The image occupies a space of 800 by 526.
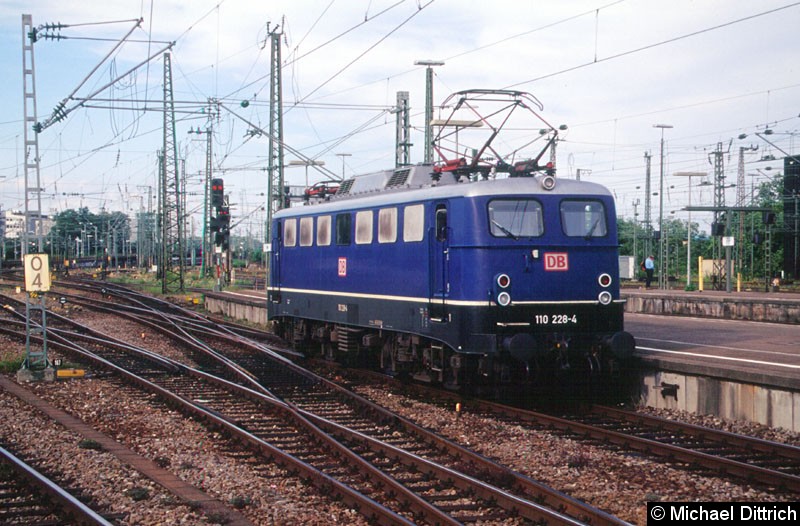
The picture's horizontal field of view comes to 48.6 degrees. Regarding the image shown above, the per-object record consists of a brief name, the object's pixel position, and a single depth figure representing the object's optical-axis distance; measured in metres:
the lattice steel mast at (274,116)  31.45
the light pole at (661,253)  45.67
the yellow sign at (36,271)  16.95
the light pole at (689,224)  43.53
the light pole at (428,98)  29.48
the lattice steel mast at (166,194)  41.73
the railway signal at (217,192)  35.56
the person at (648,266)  43.34
